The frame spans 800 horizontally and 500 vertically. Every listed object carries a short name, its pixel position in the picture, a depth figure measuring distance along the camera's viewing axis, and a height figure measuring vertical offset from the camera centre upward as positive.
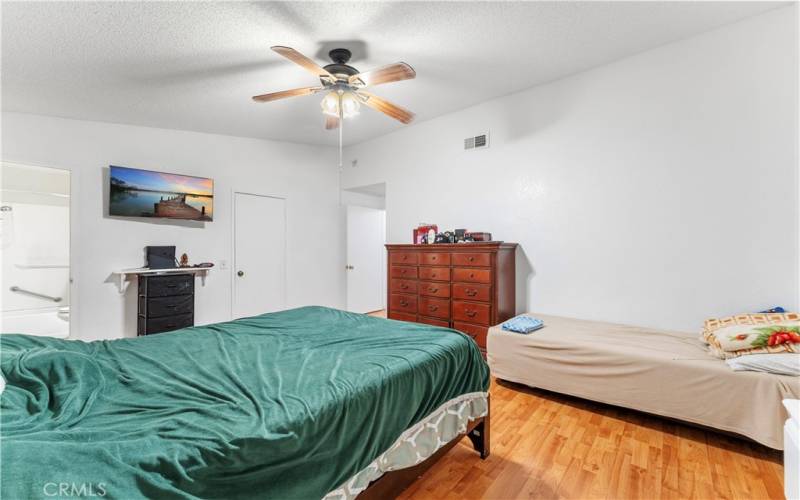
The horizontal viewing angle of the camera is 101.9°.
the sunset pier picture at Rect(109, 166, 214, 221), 3.69 +0.68
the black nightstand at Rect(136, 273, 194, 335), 3.63 -0.60
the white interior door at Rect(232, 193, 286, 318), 4.59 -0.07
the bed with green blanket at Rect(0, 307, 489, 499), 0.80 -0.54
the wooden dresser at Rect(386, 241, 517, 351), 3.35 -0.39
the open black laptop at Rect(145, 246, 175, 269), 3.88 -0.08
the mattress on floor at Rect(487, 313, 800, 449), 1.92 -0.88
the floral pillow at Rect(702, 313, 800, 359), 1.98 -0.54
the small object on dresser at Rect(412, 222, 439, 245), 4.28 +0.24
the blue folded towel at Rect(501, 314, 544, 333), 2.87 -0.68
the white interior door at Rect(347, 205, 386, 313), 5.65 -0.16
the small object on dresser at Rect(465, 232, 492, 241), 3.70 +0.16
